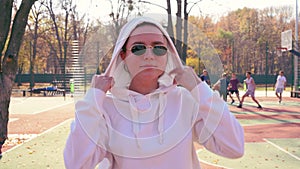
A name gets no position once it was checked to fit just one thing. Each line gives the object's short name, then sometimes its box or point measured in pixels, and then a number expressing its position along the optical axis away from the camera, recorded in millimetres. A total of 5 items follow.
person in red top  16856
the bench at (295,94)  23958
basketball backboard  26441
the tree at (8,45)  8156
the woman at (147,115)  1617
